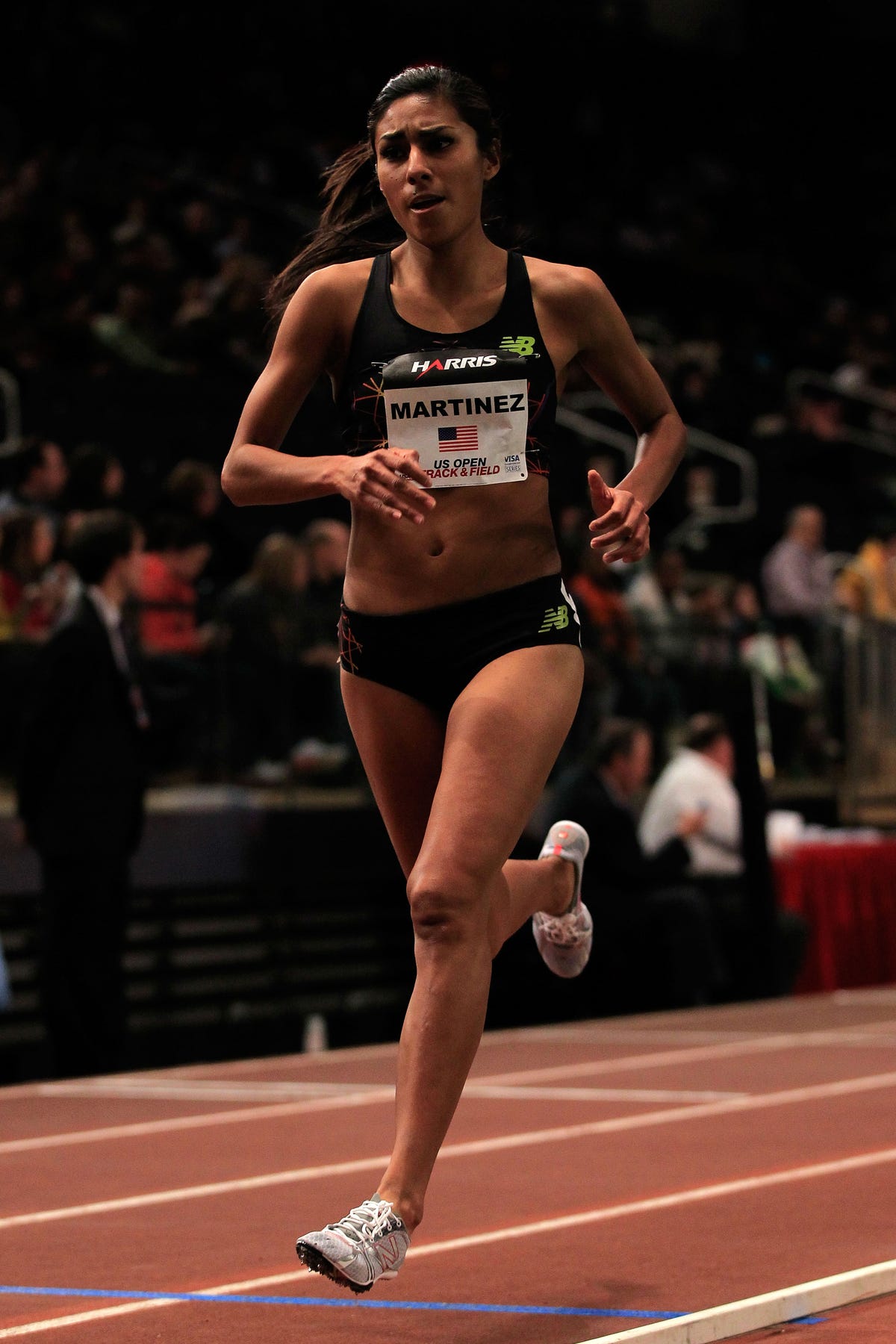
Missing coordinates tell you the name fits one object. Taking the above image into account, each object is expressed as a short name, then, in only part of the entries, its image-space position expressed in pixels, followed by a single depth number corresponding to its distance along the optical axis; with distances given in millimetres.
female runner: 6910
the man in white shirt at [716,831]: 20469
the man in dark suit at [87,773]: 15008
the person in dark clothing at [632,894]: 18844
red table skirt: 21922
